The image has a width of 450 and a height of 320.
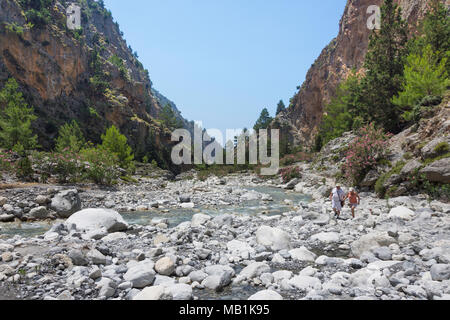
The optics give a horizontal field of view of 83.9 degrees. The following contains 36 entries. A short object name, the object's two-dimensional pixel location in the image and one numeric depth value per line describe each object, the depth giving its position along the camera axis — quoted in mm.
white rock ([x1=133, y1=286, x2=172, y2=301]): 4027
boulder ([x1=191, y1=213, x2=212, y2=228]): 9641
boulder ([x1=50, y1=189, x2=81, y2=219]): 11820
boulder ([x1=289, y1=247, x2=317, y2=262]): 6082
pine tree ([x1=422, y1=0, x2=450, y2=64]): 23609
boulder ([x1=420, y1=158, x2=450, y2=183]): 10992
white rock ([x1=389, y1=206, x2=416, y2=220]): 9312
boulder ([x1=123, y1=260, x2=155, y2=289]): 4609
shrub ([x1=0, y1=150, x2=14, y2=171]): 17594
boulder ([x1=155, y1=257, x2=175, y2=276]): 5102
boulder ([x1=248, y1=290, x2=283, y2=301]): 4074
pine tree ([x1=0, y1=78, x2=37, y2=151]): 30534
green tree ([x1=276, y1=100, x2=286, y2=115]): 104112
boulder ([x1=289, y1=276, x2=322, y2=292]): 4510
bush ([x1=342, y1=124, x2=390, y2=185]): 16000
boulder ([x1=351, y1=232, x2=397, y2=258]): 6220
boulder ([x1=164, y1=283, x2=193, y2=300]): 4180
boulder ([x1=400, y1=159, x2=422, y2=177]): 12456
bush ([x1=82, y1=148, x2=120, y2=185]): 21266
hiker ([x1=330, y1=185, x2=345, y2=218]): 10753
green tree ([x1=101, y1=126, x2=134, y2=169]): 37156
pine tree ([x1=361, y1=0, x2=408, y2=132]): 23005
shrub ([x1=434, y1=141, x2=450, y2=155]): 11758
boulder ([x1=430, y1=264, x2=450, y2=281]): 4352
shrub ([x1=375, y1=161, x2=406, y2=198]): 13562
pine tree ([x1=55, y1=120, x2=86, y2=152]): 40075
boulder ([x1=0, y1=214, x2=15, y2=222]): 10523
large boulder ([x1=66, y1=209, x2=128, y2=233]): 8672
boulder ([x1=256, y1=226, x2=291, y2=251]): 6873
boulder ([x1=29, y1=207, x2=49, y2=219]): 11053
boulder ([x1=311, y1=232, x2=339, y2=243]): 7548
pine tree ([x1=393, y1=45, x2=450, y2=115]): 19136
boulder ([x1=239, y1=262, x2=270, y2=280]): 5102
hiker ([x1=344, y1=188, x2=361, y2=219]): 10547
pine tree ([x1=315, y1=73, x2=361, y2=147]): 40062
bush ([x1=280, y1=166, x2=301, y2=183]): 31398
